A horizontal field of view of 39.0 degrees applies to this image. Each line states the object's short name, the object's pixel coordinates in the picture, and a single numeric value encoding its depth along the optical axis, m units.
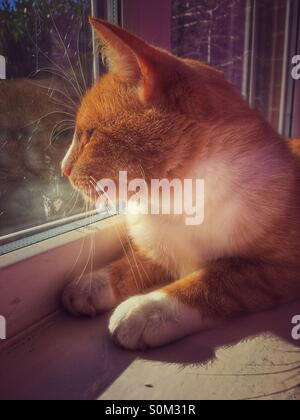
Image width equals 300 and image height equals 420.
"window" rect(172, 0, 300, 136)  0.63
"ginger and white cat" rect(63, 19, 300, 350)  0.27
